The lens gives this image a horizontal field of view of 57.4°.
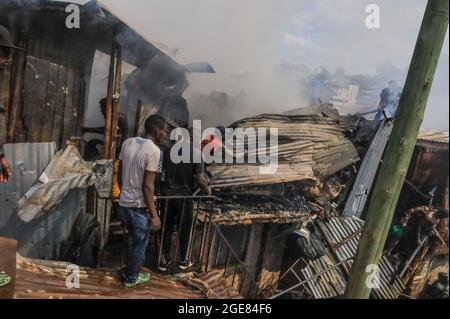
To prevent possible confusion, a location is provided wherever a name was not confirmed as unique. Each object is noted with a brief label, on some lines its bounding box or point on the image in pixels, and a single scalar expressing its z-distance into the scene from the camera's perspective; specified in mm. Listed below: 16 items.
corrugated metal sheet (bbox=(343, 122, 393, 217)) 3748
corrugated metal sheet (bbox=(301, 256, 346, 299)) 3834
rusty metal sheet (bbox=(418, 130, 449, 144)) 3854
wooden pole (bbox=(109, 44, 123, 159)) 3049
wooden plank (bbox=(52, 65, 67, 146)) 2975
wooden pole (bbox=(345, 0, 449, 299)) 3020
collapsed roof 3439
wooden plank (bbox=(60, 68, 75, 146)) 3004
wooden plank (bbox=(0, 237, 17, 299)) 2926
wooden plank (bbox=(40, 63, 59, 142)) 2943
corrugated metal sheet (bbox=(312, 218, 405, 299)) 3812
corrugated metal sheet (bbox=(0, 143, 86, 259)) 2939
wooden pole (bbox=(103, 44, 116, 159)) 3045
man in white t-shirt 3076
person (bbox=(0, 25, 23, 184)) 2750
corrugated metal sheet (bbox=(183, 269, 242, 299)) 3488
